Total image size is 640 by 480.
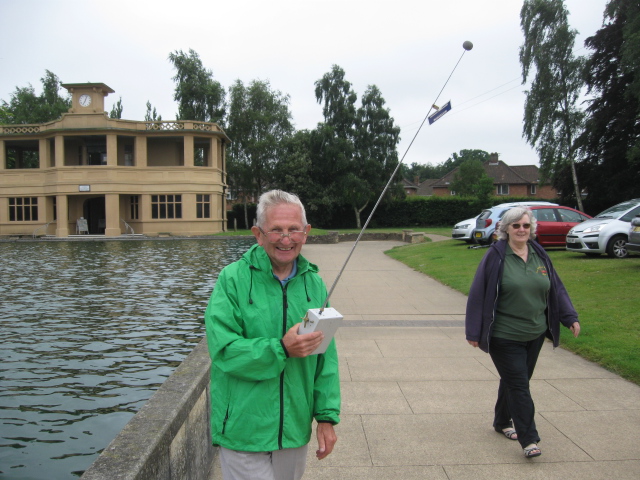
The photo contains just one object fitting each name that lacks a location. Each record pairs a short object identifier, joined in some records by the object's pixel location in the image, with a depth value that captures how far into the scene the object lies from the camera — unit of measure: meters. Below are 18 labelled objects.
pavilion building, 43.22
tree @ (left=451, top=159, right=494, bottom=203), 71.88
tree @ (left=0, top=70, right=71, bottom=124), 64.69
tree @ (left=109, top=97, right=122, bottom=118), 75.88
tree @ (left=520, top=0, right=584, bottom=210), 36.41
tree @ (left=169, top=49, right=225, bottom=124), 56.66
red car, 20.33
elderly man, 2.47
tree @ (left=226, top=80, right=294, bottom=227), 54.41
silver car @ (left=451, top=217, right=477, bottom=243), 25.36
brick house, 77.88
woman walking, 4.41
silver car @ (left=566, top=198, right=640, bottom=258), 16.88
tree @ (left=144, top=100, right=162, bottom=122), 73.12
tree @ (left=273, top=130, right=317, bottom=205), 52.62
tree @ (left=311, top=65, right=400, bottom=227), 52.00
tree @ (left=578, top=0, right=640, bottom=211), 33.88
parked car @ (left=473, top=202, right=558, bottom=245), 22.12
